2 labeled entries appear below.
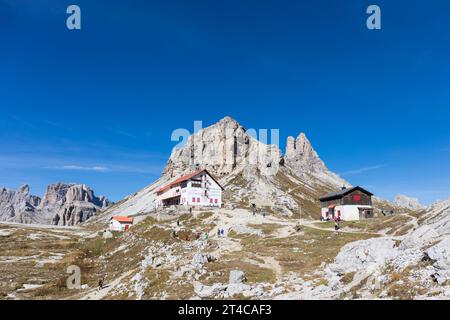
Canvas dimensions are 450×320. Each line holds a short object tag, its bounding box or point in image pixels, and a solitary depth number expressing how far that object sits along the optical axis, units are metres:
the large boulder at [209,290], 30.21
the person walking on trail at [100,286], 44.24
